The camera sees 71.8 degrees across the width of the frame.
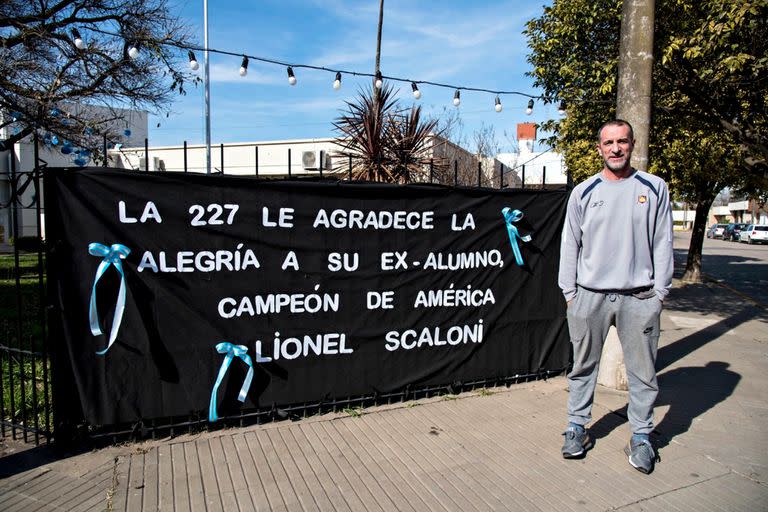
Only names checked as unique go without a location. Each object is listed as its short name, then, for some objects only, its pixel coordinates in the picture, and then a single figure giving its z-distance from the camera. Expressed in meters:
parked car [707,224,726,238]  54.02
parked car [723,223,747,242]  48.03
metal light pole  20.44
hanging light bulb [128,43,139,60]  7.95
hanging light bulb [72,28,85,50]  7.51
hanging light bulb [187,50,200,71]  8.14
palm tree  6.88
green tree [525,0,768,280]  7.05
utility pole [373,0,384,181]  6.91
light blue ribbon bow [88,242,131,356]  3.57
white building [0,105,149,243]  26.28
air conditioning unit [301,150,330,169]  13.58
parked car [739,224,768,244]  42.06
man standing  3.55
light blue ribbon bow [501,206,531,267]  5.09
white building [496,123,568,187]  27.72
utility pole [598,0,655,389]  5.06
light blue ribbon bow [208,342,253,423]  3.94
